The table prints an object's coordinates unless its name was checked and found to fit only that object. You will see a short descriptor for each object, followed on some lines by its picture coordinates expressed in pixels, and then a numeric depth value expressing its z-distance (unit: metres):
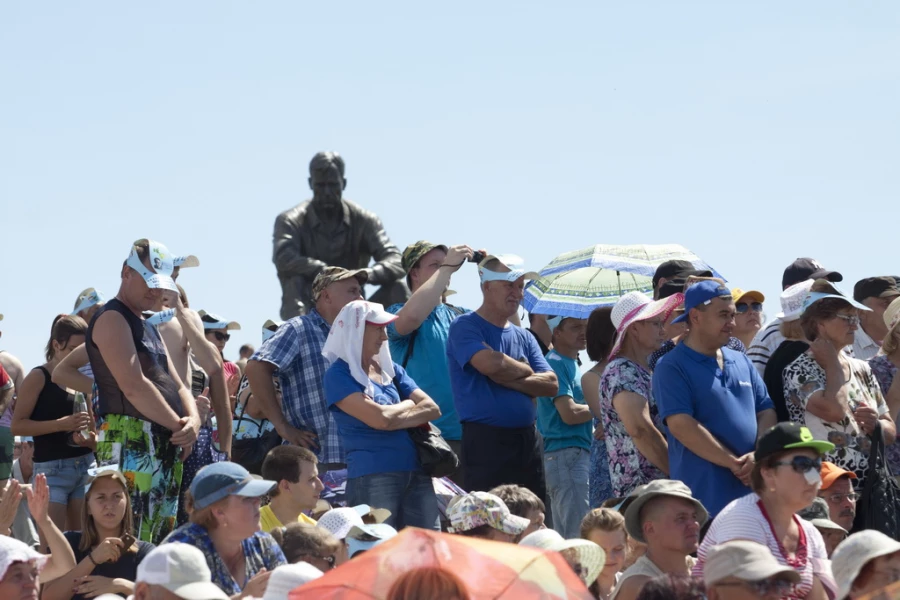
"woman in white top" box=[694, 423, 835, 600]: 11.21
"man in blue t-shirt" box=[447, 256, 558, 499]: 15.15
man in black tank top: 13.75
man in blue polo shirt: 13.02
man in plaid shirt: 15.67
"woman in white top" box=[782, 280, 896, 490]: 13.94
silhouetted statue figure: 27.25
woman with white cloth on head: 14.32
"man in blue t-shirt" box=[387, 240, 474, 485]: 16.33
